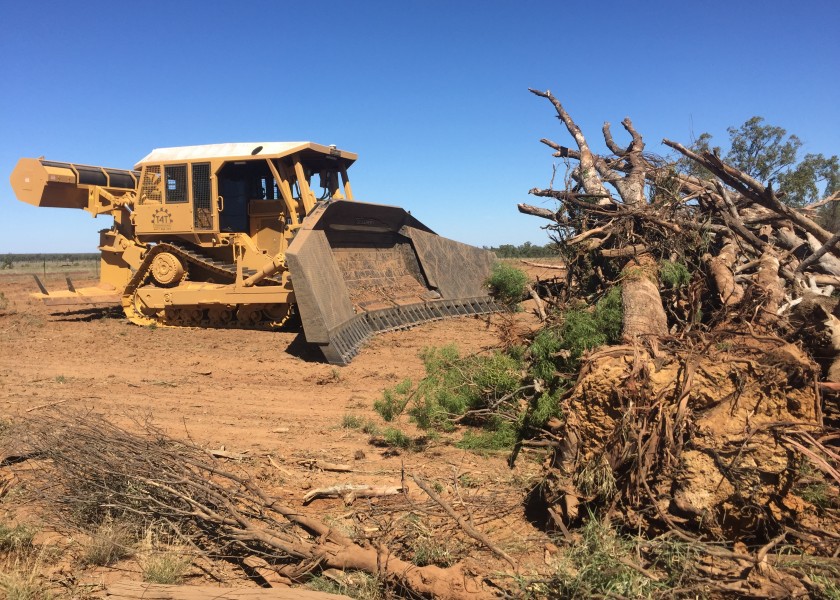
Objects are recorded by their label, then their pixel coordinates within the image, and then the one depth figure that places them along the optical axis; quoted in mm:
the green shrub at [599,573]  2791
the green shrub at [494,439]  5512
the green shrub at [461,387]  5910
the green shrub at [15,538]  3791
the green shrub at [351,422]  6457
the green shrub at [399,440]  5781
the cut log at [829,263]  5918
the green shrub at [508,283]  8258
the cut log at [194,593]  3045
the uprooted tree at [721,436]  3135
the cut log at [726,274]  5195
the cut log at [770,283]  4765
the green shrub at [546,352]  5431
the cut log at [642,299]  4859
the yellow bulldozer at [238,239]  11570
